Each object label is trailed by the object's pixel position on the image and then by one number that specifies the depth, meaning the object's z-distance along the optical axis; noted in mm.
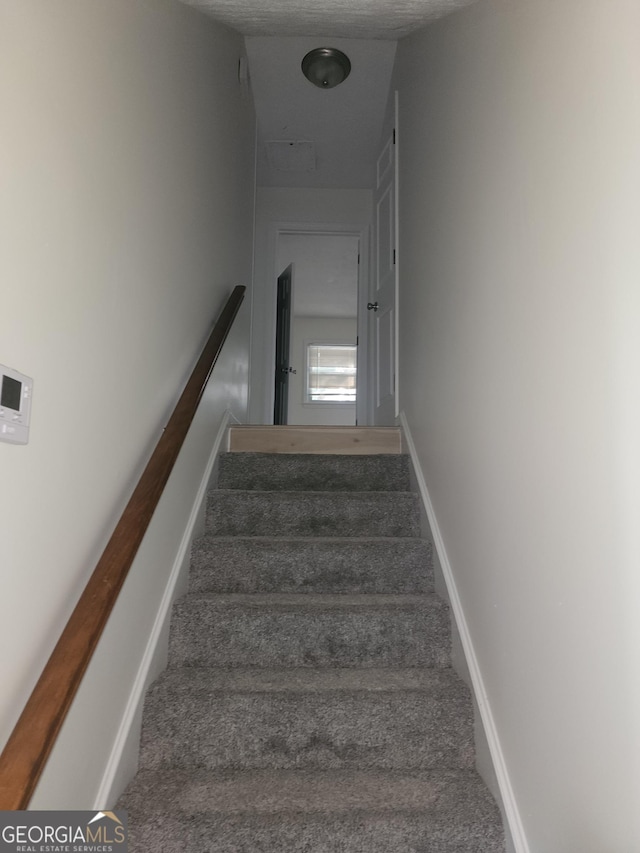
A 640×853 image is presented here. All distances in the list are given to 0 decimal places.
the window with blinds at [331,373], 7832
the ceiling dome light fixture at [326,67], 3541
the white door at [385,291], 3549
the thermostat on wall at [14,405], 943
